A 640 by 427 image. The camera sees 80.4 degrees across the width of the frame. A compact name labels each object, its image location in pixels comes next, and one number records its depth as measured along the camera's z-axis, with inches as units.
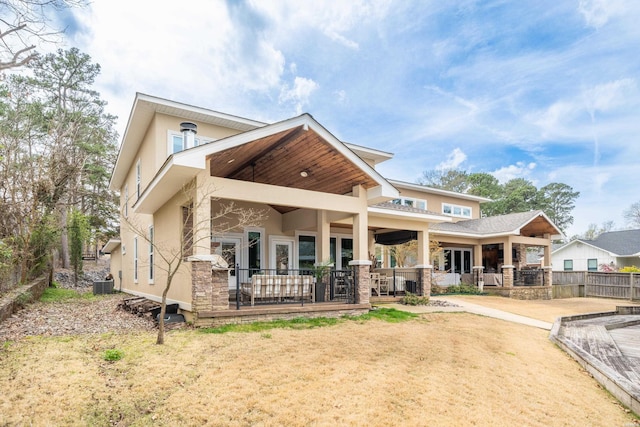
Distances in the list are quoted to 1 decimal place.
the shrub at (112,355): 236.8
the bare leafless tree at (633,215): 2030.0
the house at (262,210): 339.6
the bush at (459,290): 775.8
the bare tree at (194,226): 319.6
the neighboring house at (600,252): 1180.9
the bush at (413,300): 548.0
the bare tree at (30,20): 218.7
